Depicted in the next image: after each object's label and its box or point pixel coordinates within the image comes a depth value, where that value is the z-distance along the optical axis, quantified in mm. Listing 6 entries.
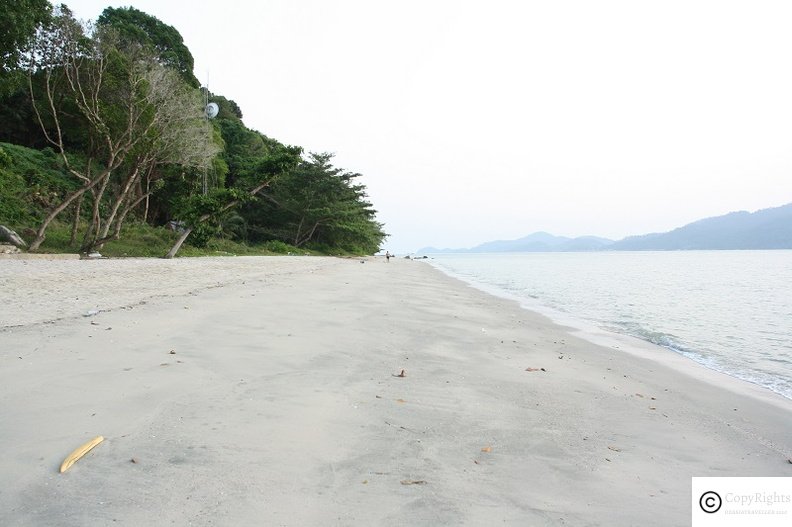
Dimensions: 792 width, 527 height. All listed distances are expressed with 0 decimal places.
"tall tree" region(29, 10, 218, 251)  14031
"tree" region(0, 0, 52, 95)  12945
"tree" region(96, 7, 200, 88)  29438
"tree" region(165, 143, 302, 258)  17984
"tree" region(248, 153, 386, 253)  34750
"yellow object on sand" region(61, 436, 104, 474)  2043
